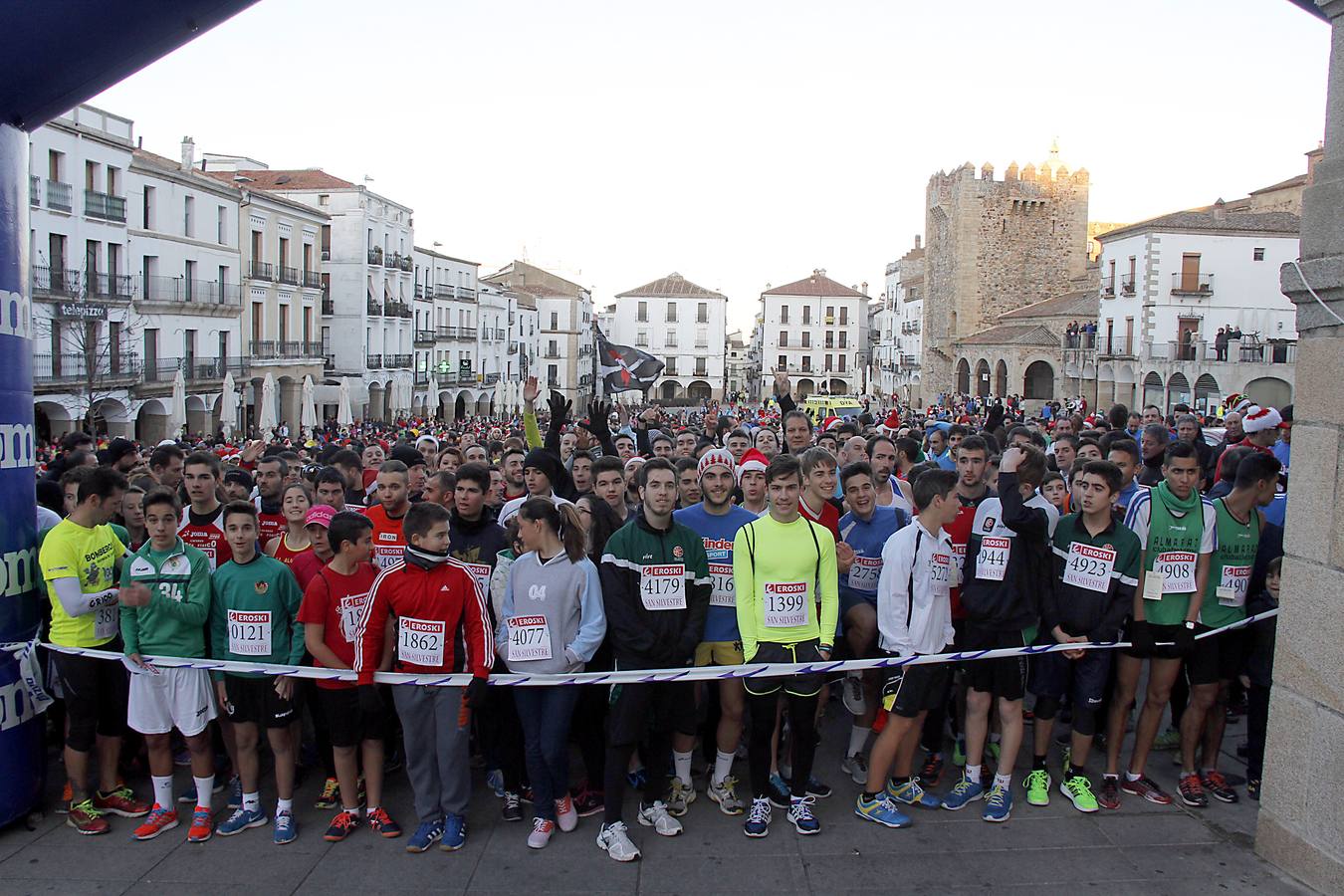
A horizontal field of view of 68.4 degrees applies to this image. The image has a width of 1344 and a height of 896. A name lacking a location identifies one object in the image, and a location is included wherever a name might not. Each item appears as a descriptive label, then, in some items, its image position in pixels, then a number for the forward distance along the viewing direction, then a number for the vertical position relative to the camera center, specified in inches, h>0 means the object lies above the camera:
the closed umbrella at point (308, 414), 1168.9 -12.3
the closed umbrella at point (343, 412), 1231.2 -9.4
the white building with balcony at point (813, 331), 3489.2 +300.9
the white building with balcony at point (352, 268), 1991.9 +280.8
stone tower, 2390.5 +443.4
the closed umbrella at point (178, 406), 919.0 -5.2
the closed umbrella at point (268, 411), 1041.5 -8.7
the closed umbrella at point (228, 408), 994.1 -6.3
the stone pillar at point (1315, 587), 182.7 -30.5
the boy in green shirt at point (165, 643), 210.5 -52.2
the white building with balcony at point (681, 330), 3484.3 +293.3
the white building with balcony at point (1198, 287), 1539.1 +217.6
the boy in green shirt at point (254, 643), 210.2 -51.7
